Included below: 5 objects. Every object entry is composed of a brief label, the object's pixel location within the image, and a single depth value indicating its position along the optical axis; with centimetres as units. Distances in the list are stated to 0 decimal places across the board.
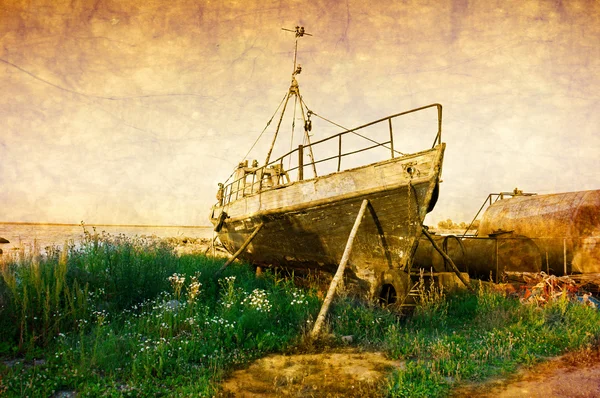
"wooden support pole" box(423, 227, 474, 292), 880
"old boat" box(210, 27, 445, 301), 736
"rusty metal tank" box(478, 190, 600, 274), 1038
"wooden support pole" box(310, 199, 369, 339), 559
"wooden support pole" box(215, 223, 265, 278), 890
